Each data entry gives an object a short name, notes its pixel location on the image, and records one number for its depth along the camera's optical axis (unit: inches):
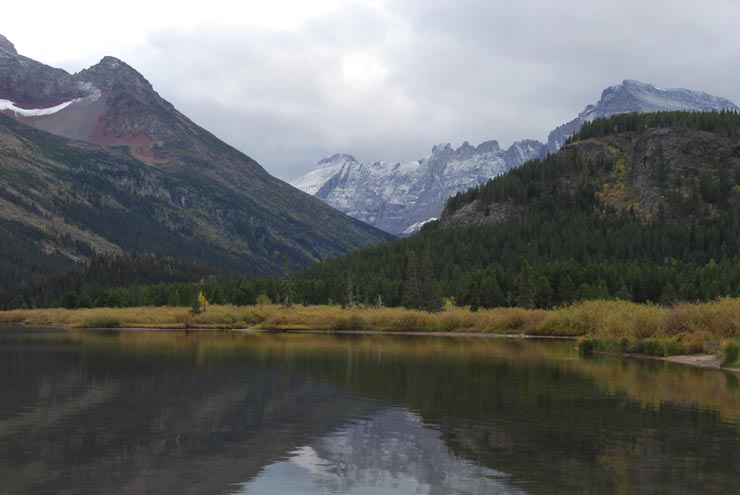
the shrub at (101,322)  5506.9
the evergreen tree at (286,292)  6159.5
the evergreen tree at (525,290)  5196.9
